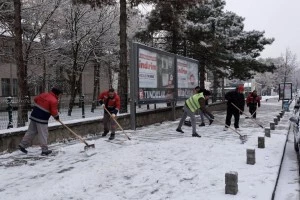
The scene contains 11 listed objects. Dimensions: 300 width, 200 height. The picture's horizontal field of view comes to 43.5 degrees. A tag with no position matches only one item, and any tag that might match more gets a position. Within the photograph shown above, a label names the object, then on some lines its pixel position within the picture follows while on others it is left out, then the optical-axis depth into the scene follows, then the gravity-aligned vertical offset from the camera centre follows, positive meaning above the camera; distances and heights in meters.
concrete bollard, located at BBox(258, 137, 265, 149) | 9.89 -1.47
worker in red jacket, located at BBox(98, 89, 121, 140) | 11.75 -0.52
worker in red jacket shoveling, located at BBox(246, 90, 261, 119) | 19.48 -0.83
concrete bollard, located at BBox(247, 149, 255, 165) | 7.79 -1.47
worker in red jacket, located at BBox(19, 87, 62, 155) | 8.70 -0.69
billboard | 13.55 +0.49
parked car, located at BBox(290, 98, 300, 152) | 9.21 -1.12
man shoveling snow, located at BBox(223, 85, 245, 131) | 13.87 -0.65
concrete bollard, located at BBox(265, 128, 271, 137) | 12.23 -1.53
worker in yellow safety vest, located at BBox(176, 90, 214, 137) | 12.07 -0.60
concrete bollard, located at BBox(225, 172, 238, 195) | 5.73 -1.48
